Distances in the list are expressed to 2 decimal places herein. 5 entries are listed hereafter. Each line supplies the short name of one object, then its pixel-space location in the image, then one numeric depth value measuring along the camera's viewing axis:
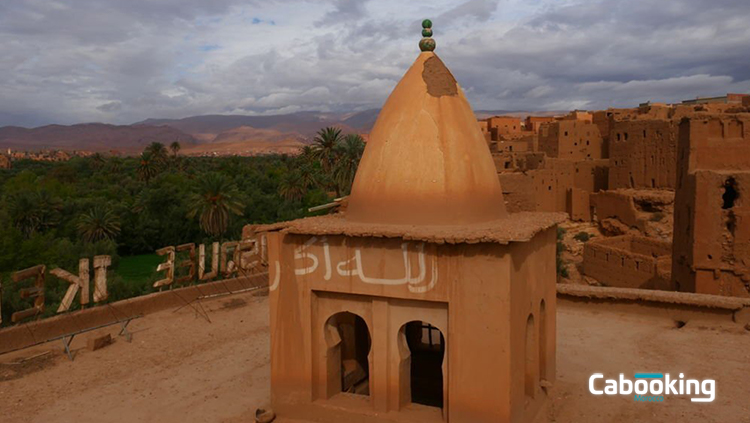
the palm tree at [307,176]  49.12
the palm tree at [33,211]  35.88
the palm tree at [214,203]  35.62
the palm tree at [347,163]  41.41
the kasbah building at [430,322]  7.48
